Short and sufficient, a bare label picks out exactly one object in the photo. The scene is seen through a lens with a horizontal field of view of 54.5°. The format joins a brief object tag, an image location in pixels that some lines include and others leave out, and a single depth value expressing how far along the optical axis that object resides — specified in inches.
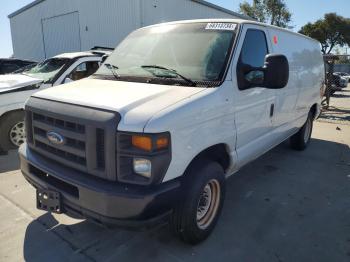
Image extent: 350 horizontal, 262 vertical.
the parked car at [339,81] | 858.0
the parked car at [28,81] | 238.2
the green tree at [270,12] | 1739.7
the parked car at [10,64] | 411.3
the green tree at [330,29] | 1940.2
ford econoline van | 103.0
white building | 664.4
